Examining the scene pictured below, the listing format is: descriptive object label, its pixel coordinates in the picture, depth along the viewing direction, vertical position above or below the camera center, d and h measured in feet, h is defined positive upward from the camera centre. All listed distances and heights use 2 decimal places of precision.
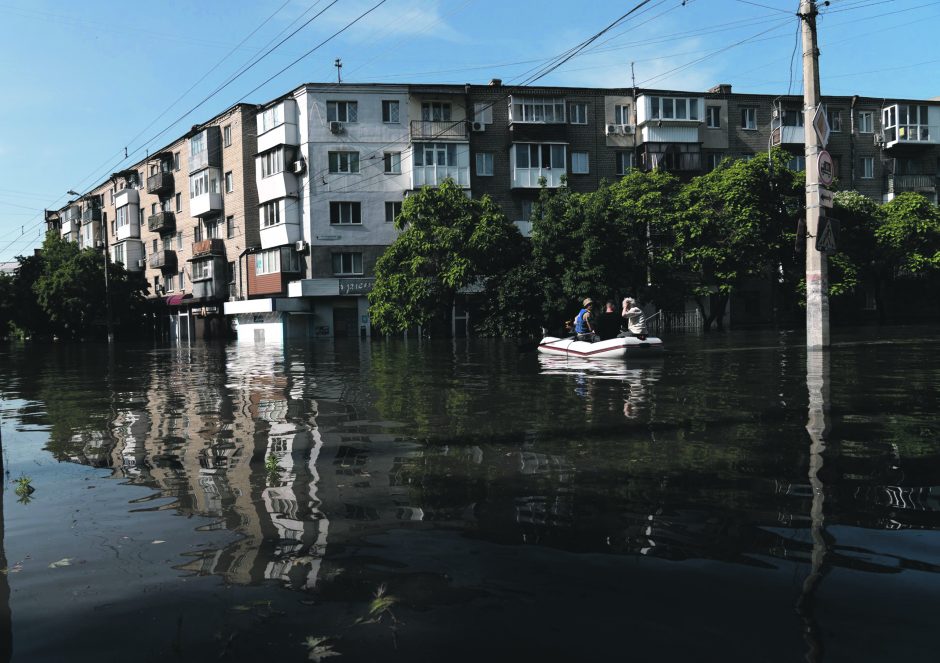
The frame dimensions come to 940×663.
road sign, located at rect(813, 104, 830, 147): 60.18 +14.46
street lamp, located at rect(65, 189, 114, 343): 191.72 +6.55
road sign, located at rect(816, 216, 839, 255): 59.47 +5.55
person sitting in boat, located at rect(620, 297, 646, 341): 65.26 -0.75
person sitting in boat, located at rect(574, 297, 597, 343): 72.13 -0.91
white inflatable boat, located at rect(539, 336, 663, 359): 62.18 -3.10
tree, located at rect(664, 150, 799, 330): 156.15 +17.50
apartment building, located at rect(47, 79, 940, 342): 170.30 +37.38
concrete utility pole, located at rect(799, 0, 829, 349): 60.39 +9.01
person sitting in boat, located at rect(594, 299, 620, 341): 68.90 -1.18
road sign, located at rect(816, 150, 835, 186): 60.23 +11.10
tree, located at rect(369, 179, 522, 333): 137.18 +11.37
